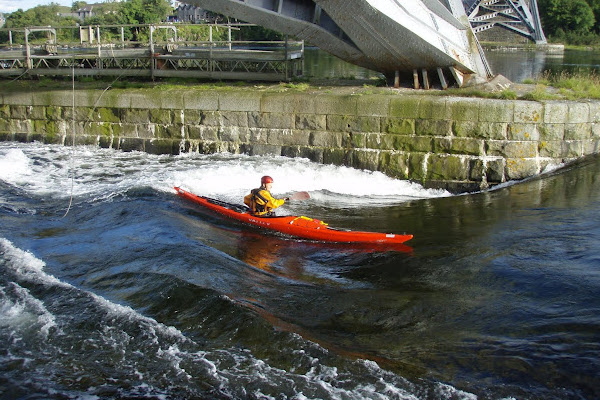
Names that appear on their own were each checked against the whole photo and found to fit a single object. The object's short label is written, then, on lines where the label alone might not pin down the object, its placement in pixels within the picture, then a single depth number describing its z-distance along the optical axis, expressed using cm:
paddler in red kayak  921
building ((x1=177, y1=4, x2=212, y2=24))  12049
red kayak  821
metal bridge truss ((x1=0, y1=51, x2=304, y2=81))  1507
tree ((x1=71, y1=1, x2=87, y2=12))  15480
